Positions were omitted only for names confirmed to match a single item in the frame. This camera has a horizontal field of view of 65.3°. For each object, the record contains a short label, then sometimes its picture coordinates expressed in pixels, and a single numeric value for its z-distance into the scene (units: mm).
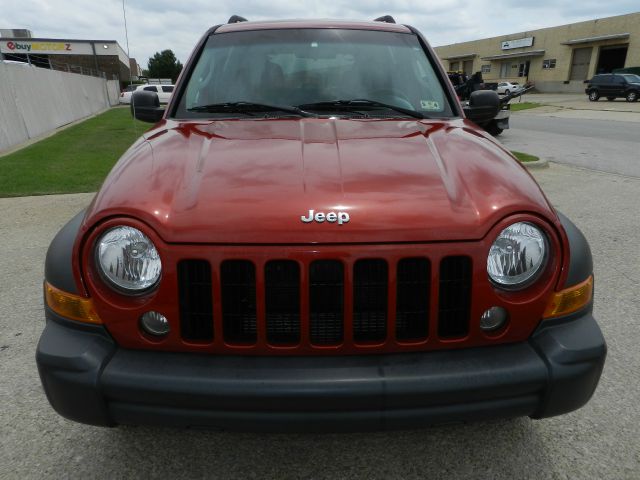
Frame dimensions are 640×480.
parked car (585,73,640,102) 31250
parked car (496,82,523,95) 41406
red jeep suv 1562
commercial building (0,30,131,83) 50344
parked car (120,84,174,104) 31603
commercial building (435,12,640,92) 43719
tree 89125
